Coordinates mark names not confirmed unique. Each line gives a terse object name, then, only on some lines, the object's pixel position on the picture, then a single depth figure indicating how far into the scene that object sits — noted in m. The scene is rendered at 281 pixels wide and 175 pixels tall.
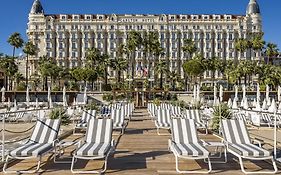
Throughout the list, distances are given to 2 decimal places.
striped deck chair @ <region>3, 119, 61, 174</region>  4.00
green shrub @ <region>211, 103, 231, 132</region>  7.93
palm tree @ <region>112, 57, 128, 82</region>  48.28
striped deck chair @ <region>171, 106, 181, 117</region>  9.85
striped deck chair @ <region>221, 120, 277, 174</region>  3.95
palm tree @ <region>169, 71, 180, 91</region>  48.28
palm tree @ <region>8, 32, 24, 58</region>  43.39
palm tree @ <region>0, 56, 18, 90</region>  41.92
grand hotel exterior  58.66
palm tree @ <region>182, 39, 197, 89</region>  49.39
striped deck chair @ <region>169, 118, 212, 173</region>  4.02
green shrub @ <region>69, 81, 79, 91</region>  41.08
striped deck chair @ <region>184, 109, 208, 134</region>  7.87
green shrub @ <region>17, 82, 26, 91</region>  38.90
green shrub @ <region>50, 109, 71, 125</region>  7.92
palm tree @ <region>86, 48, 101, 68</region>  47.70
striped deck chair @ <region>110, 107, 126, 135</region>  7.56
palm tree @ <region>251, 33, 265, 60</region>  40.91
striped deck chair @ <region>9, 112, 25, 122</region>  12.39
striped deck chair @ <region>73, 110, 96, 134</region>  7.59
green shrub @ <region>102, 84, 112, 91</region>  41.69
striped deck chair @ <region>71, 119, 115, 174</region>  4.08
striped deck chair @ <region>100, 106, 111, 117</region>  10.58
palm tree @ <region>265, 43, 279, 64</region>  46.57
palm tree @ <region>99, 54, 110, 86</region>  47.70
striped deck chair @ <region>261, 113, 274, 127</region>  9.87
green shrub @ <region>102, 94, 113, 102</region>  29.37
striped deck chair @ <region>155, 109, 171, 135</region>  7.60
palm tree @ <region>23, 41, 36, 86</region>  47.45
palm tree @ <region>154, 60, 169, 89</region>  45.66
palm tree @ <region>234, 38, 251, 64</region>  42.17
